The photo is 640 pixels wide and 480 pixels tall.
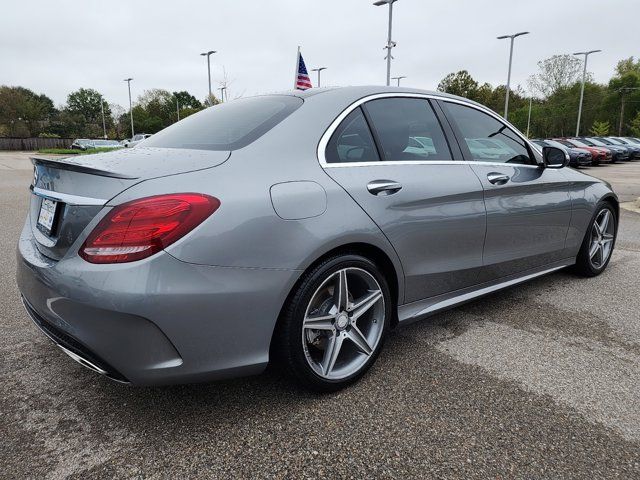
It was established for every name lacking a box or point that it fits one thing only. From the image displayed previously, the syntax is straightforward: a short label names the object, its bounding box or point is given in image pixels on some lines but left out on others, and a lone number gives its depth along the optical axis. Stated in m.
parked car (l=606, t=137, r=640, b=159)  28.44
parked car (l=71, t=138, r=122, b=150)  41.17
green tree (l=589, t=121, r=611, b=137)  52.56
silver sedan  1.84
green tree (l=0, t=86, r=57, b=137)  62.94
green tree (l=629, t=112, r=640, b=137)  52.53
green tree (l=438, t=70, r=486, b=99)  67.69
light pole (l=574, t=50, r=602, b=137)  42.83
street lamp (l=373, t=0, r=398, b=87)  21.70
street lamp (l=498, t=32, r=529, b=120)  34.03
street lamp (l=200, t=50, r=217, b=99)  35.29
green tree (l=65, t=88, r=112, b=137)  84.00
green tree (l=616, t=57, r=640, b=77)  66.56
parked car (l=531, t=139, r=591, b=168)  21.91
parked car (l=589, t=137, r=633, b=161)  26.96
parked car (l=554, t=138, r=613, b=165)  23.93
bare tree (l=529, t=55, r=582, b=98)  52.16
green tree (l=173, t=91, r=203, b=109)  98.88
